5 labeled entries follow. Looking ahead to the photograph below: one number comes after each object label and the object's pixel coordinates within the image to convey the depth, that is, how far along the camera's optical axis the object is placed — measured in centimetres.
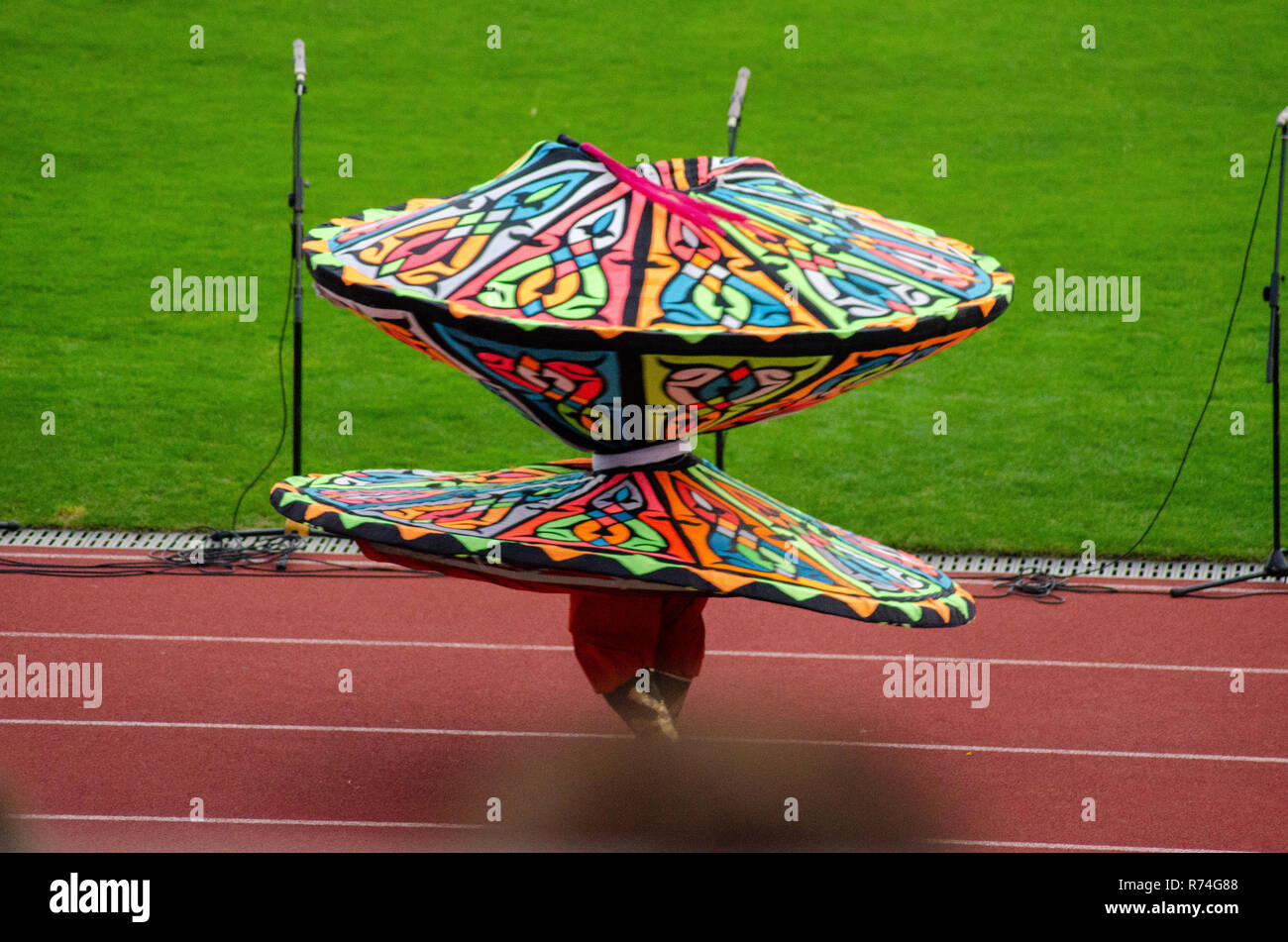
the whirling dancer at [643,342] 1020
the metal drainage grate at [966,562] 1959
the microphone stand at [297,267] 1637
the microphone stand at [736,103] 1448
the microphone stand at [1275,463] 1680
